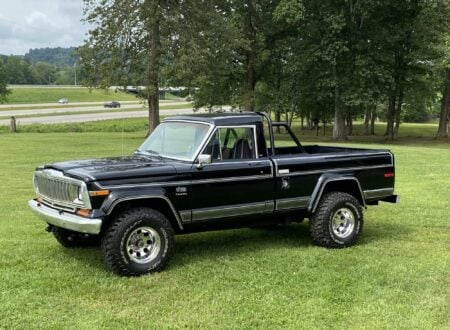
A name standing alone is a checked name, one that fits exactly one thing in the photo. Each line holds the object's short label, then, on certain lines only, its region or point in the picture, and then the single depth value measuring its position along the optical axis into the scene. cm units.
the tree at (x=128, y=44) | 2684
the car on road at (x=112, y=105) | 7506
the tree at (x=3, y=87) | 5712
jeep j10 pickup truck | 616
